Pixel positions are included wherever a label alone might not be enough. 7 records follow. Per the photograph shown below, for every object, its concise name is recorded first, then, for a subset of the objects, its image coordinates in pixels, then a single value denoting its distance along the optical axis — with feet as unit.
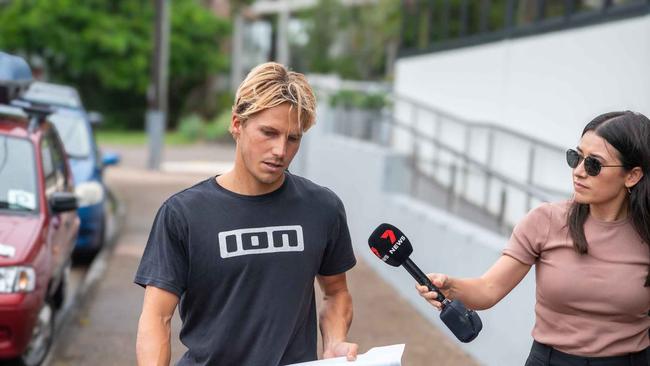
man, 10.50
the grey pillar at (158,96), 83.76
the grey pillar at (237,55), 173.47
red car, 22.27
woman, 12.02
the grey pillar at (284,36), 153.48
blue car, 38.68
